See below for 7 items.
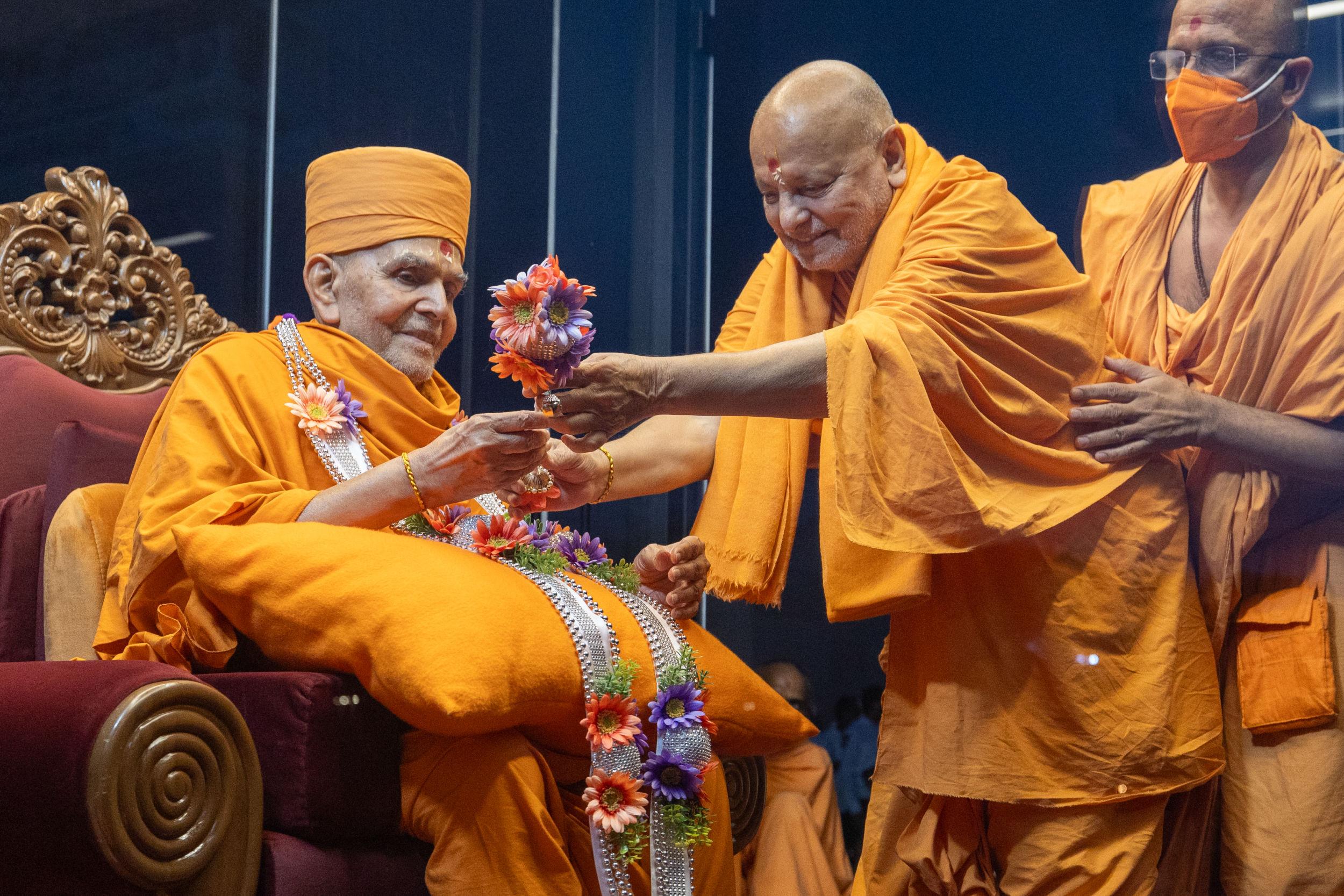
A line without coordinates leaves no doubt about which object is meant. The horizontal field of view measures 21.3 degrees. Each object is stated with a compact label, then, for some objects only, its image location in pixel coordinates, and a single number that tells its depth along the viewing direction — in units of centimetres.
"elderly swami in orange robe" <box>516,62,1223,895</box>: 366
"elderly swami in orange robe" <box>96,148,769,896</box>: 355
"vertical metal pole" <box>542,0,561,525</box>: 441
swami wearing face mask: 361
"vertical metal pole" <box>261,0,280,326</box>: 437
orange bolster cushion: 350
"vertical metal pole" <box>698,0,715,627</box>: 418
